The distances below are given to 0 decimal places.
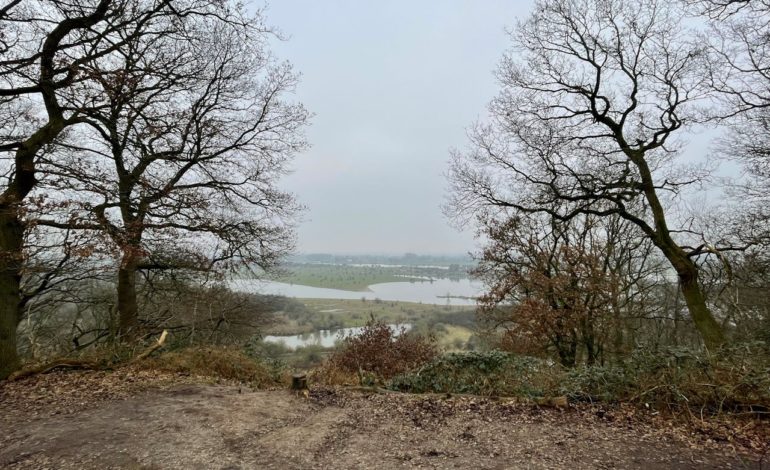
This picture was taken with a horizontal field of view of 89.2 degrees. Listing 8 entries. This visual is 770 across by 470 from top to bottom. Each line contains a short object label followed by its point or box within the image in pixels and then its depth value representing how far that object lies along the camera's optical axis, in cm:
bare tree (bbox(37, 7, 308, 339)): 571
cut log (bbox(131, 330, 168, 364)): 742
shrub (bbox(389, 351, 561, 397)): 613
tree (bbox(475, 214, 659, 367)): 1100
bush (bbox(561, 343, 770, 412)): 471
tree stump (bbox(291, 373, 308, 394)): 652
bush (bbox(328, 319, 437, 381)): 1100
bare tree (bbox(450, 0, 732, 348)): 905
